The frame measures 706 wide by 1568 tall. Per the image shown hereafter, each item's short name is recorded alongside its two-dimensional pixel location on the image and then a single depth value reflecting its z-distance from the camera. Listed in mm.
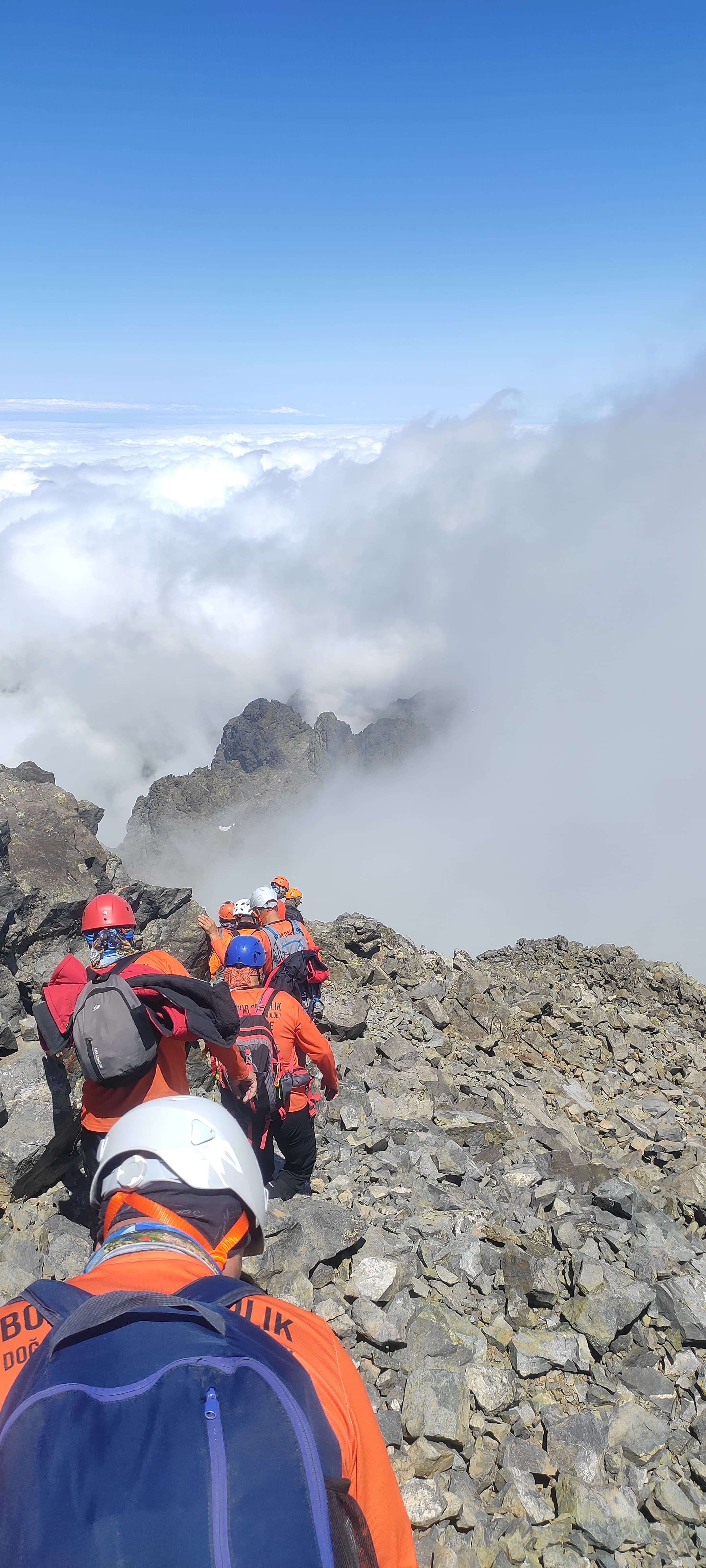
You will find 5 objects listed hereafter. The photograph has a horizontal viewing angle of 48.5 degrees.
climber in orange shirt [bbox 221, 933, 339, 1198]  7895
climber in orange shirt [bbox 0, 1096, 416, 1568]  1739
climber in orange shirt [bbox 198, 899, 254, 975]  10586
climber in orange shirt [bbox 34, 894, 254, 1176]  6070
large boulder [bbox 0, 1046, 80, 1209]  7066
